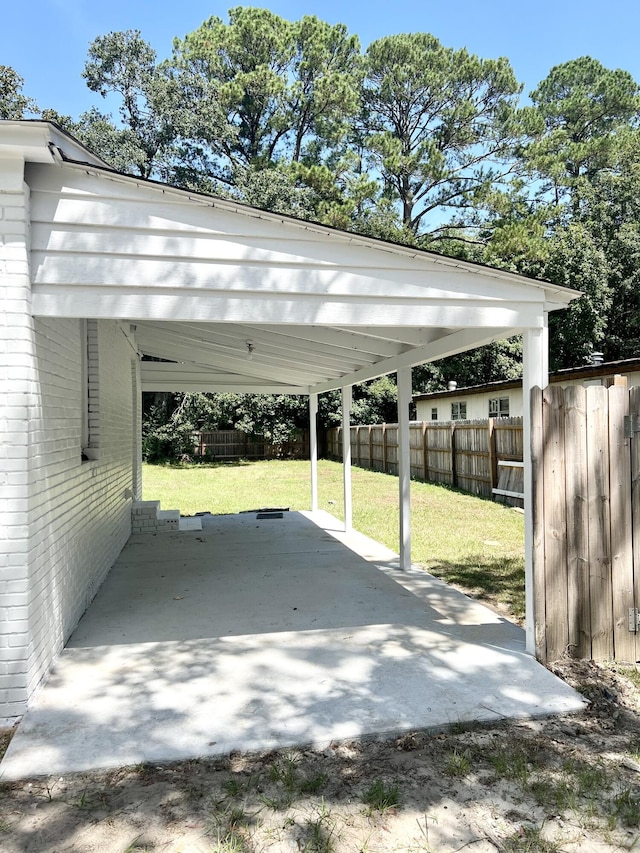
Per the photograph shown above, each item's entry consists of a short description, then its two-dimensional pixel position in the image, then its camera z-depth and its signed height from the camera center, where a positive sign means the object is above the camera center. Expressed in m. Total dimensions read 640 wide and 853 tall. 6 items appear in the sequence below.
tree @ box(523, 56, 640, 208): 28.09 +16.91
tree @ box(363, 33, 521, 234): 28.25 +15.48
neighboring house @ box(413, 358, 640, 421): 12.12 +1.10
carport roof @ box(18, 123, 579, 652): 3.54 +1.05
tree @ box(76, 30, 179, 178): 26.55 +15.57
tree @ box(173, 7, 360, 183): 28.08 +16.94
